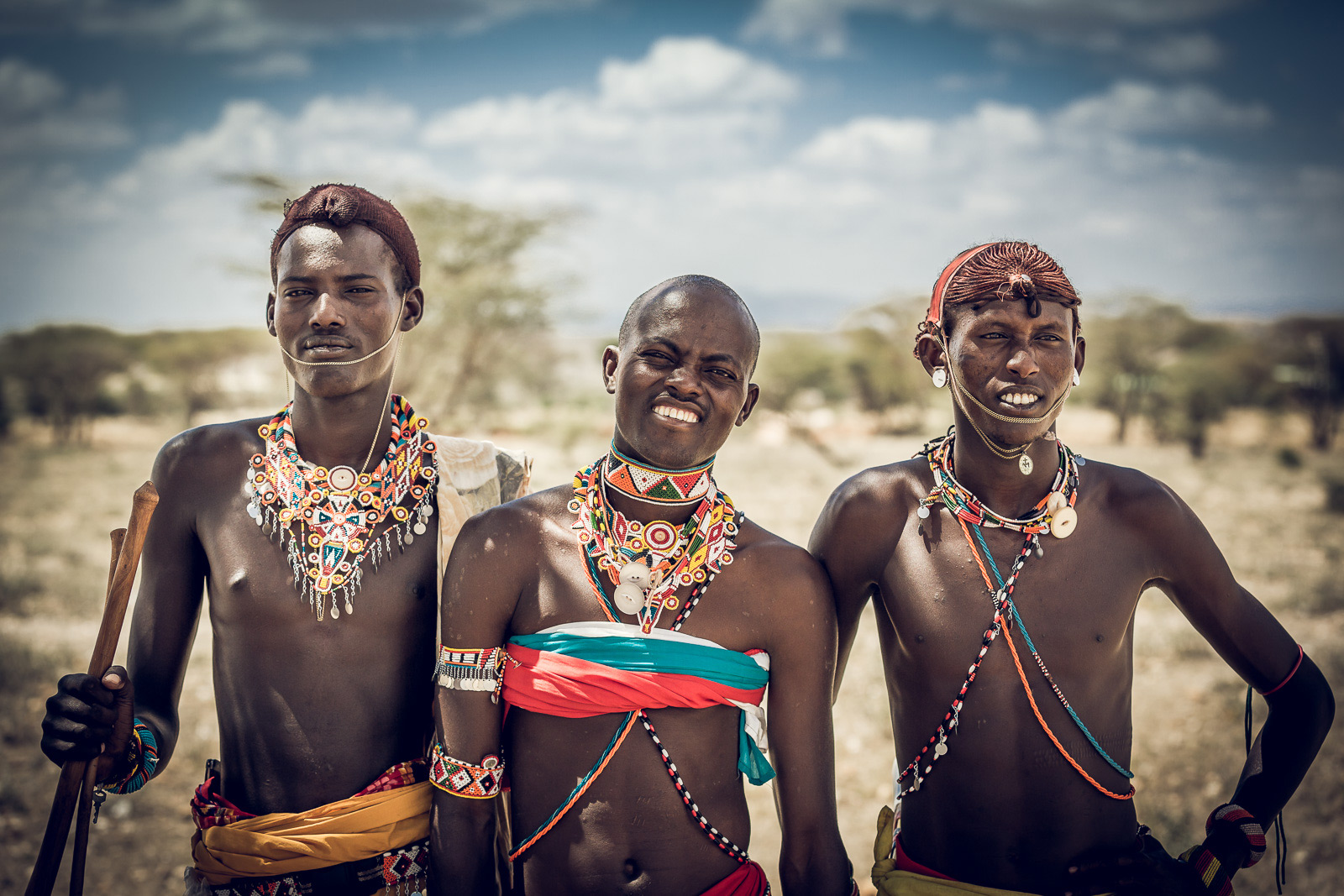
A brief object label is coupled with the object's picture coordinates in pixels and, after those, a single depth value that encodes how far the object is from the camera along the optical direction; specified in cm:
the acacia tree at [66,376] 2333
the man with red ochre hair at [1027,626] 253
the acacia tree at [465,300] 2155
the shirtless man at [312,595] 249
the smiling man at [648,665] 229
